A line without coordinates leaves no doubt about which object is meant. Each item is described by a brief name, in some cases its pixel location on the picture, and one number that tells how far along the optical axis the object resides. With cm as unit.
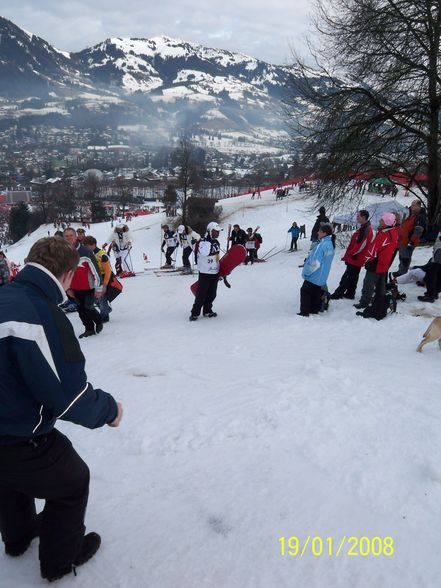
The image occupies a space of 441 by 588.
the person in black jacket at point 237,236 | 1591
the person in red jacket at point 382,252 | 659
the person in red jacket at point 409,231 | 878
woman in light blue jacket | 702
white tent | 1908
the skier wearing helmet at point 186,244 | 1325
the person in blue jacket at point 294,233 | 1933
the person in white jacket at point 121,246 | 1240
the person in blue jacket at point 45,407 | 176
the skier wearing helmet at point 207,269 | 734
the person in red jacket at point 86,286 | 641
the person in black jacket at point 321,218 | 1252
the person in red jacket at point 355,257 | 751
